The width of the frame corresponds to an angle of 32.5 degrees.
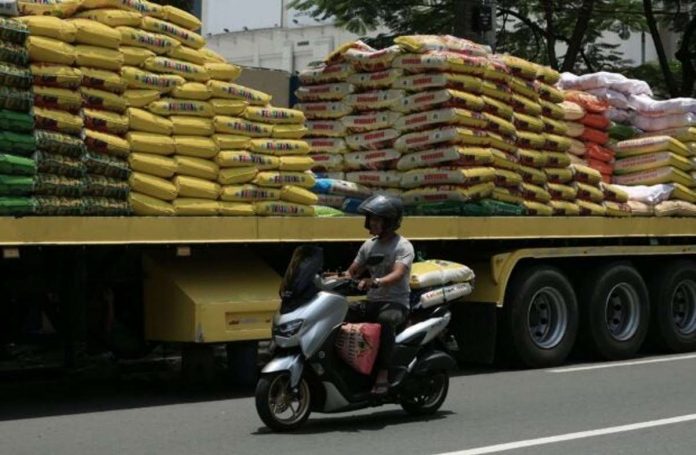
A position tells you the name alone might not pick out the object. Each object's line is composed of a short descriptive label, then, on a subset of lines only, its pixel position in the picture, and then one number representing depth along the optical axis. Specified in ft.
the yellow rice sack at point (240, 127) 33.00
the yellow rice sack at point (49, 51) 29.32
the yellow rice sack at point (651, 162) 46.37
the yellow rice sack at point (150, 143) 31.17
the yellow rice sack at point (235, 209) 32.40
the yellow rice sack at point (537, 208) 40.87
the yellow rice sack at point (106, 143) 30.17
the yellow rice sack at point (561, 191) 42.24
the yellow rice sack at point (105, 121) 30.32
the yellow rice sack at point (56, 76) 29.37
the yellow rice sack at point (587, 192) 43.34
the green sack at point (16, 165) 28.14
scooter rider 27.86
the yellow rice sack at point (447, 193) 38.50
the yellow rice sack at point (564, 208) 42.09
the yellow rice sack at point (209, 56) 33.55
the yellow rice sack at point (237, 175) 32.76
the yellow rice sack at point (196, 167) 32.01
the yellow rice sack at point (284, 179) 33.45
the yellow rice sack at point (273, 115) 33.88
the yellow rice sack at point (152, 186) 30.78
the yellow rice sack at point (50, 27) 29.45
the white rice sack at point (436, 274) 30.48
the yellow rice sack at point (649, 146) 46.57
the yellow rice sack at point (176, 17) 32.68
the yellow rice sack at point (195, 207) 31.45
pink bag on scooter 27.50
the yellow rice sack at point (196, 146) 32.09
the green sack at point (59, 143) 29.09
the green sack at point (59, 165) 29.01
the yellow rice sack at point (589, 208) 43.14
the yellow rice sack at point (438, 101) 38.17
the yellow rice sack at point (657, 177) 46.24
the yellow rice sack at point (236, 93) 33.04
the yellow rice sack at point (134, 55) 31.27
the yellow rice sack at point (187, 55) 32.53
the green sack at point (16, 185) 28.02
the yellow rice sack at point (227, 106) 33.06
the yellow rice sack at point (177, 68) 31.83
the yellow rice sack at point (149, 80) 31.22
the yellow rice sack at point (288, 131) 34.37
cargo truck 30.55
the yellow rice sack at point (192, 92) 32.32
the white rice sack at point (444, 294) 30.09
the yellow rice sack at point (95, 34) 30.30
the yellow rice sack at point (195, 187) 31.68
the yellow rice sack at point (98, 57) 30.22
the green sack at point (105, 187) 29.94
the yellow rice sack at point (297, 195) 33.83
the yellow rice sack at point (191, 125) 32.19
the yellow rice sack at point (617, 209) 44.09
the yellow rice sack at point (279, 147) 33.76
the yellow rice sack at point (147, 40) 31.27
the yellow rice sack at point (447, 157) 38.27
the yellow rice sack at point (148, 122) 31.27
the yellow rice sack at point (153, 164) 30.99
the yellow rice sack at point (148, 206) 30.66
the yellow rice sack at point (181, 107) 31.81
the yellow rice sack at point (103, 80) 30.30
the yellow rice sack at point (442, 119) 38.11
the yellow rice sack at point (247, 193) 32.60
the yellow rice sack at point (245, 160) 32.83
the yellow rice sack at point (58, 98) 29.35
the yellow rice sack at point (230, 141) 32.99
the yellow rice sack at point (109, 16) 31.24
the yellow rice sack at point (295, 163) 34.06
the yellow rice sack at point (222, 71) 33.30
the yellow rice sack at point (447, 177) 38.32
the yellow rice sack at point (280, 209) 33.27
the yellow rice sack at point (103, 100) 30.37
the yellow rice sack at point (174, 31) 32.01
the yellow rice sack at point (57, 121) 29.25
